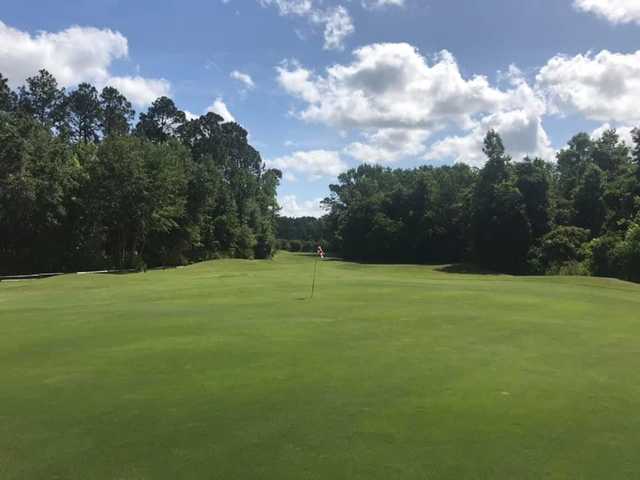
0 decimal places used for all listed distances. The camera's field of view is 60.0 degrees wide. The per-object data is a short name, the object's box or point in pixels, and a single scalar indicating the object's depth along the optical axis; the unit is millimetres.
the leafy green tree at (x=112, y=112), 79812
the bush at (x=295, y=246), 137875
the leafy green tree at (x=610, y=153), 71062
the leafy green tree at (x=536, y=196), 55188
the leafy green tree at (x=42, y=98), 69188
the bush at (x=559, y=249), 49938
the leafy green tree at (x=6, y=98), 49694
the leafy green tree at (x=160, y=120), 86062
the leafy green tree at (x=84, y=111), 76438
